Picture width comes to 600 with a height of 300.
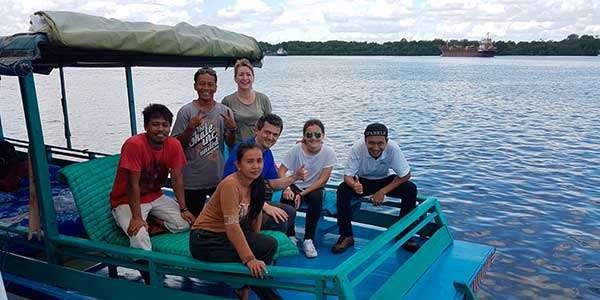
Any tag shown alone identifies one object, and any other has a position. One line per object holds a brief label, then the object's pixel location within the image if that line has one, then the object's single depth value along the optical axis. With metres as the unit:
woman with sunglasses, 5.22
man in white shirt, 5.34
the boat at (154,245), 3.61
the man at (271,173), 4.58
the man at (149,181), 4.22
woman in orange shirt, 3.62
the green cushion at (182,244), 4.18
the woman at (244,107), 5.35
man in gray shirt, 4.86
